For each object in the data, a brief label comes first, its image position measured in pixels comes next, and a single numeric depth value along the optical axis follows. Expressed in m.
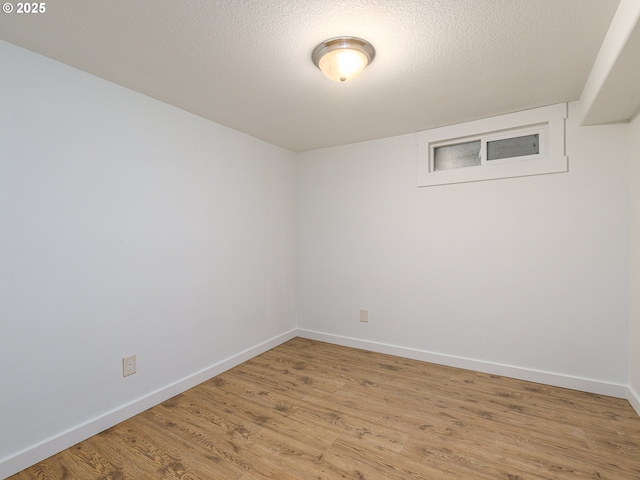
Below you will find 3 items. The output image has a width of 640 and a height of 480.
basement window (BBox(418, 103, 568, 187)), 2.47
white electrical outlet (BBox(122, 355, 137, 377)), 2.10
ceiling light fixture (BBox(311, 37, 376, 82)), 1.64
